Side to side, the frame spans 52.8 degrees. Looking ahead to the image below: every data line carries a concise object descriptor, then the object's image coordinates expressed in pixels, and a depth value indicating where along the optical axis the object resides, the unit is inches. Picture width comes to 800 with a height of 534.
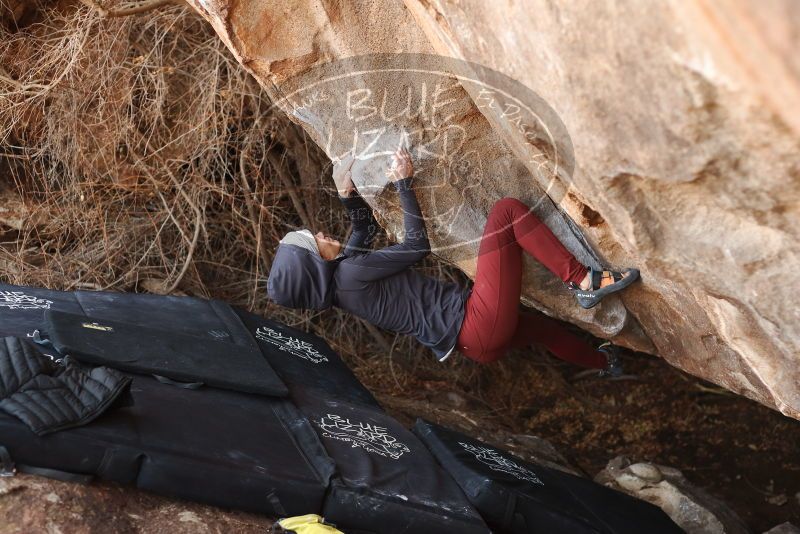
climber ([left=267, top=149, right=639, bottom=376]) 114.0
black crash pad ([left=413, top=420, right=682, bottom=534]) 101.9
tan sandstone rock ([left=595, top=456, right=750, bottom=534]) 137.1
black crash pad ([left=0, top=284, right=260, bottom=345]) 113.3
